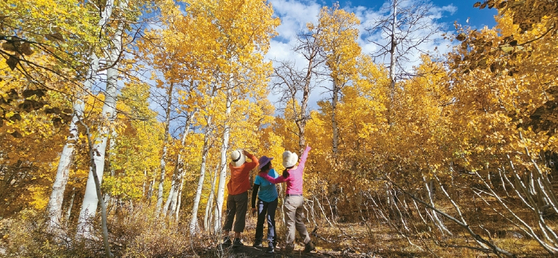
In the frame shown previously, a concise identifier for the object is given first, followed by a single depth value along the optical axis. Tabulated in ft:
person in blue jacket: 14.44
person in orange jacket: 14.57
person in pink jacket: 12.91
